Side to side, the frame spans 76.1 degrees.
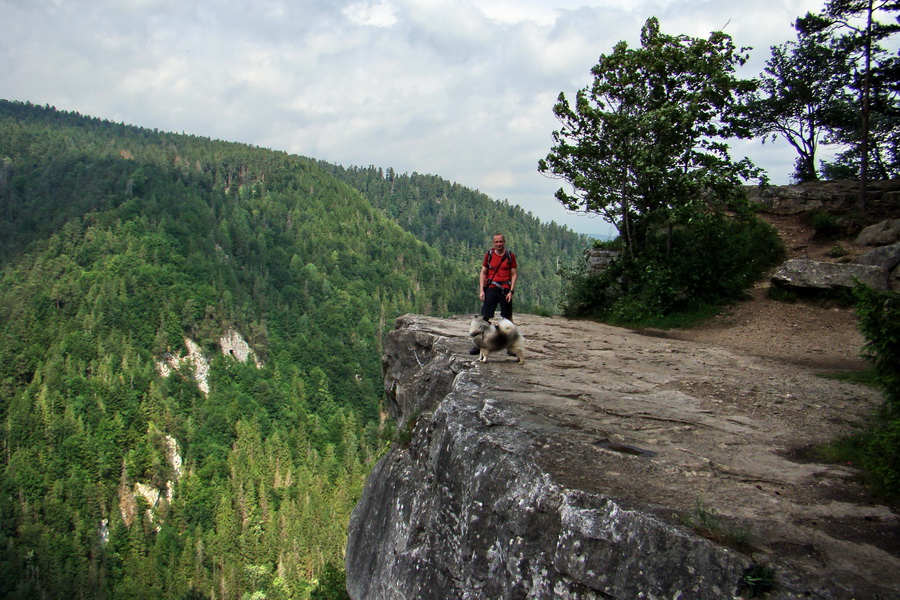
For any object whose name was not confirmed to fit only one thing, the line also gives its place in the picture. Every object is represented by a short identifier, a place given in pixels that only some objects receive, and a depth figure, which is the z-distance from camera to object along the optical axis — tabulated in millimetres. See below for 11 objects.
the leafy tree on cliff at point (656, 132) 15117
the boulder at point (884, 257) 13320
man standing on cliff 8828
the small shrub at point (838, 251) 15656
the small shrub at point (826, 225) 17000
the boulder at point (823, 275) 12938
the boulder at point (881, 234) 15001
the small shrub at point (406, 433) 7789
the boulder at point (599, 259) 18386
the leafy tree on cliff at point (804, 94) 20719
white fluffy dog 8492
